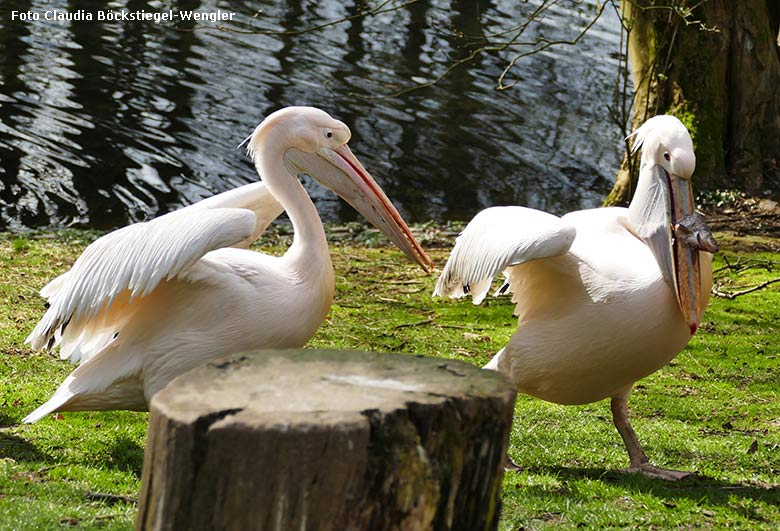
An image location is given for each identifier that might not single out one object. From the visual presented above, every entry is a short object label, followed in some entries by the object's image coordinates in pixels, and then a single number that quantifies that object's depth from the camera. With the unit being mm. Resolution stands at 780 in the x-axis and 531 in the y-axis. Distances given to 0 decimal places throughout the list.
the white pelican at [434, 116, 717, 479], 8312
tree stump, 4262
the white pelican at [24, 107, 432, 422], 7859
